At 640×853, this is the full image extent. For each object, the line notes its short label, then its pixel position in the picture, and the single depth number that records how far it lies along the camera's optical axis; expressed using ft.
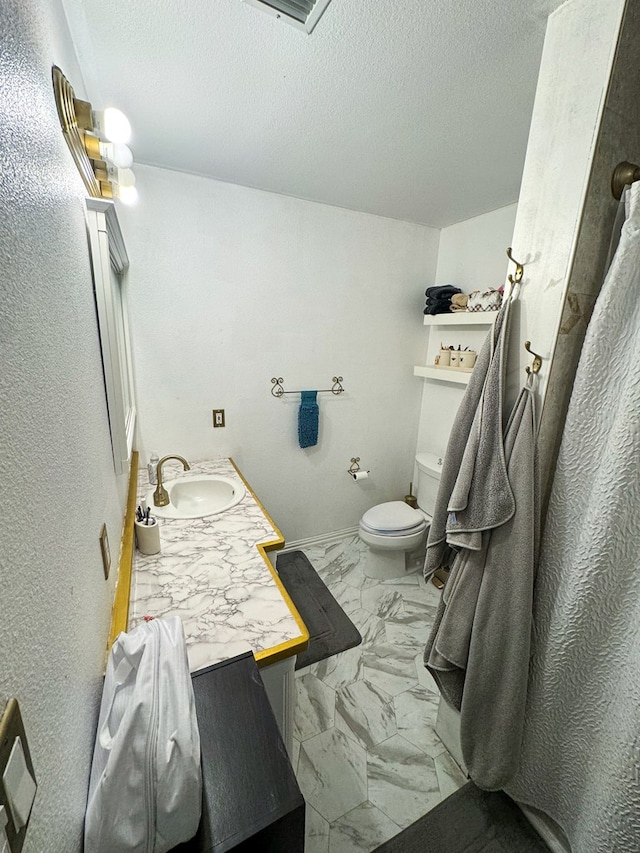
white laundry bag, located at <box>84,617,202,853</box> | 1.69
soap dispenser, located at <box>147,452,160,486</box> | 5.80
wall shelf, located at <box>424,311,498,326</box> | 6.37
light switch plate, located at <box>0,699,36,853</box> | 0.98
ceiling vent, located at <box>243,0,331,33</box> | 2.87
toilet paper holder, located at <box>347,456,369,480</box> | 8.64
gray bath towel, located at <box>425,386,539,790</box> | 3.15
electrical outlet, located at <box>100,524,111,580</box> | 2.66
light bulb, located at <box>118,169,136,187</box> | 3.51
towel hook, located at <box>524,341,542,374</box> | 3.16
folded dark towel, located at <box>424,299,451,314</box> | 7.51
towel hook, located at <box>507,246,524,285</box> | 3.33
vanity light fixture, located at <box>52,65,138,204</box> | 2.22
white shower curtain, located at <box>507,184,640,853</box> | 2.65
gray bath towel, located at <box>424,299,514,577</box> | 3.20
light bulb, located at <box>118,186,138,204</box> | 3.63
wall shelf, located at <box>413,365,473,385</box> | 6.96
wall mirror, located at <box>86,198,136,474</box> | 2.84
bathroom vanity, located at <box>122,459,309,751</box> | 2.98
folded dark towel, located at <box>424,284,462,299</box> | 7.44
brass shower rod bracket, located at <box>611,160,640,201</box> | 2.80
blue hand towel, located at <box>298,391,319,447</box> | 7.59
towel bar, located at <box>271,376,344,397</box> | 7.34
